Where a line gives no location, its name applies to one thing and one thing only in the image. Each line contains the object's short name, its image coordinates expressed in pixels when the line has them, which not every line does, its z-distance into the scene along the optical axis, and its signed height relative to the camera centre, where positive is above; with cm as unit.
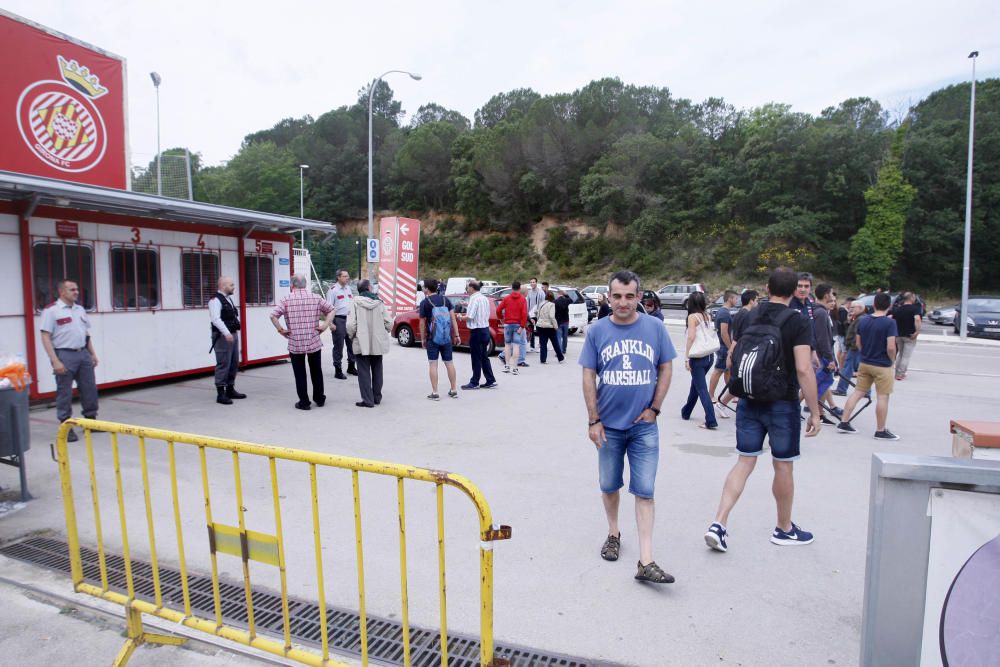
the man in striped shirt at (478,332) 1030 -78
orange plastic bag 509 -73
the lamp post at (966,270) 2135 +57
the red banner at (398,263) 1933 +69
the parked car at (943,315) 2764 -130
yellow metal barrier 255 -123
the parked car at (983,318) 2220 -115
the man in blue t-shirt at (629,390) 386 -64
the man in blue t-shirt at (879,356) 701 -79
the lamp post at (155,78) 2783 +921
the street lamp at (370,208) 2221 +291
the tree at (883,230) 3766 +335
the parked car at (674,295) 3662 -54
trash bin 498 -111
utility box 197 -88
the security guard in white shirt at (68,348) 655 -66
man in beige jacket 870 -67
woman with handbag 755 -74
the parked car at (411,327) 1541 -107
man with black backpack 412 -68
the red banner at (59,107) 1054 +321
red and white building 798 +72
